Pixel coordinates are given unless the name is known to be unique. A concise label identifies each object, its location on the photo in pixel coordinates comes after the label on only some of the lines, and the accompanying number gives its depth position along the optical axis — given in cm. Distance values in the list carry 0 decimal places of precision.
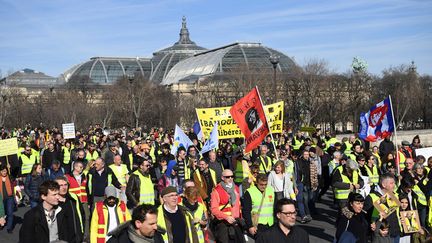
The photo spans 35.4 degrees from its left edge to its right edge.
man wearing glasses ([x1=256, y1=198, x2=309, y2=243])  598
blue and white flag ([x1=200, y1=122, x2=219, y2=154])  1683
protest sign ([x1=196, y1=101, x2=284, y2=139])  1974
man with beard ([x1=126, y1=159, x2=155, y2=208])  1120
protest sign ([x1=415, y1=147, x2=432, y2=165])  1750
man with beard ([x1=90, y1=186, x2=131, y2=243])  836
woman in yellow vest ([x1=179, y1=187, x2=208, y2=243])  834
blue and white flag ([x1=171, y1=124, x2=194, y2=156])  1900
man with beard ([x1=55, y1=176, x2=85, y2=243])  750
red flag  1323
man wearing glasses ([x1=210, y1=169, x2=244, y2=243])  897
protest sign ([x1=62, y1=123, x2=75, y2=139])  2767
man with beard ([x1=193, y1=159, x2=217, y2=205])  1195
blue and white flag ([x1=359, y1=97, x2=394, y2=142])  1577
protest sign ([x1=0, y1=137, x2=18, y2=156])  1756
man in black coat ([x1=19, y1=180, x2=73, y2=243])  680
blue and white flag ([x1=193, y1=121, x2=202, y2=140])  2521
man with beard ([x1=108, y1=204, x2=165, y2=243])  556
